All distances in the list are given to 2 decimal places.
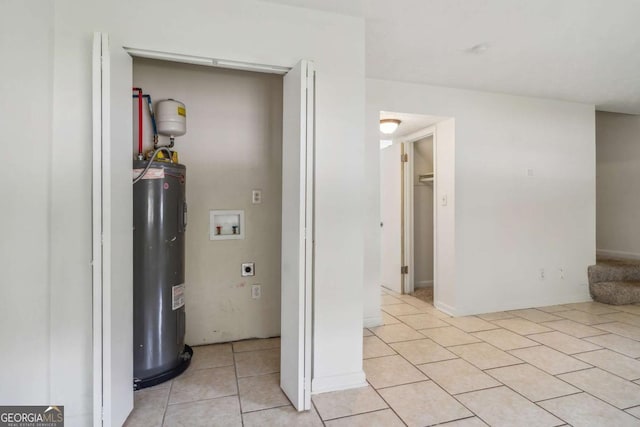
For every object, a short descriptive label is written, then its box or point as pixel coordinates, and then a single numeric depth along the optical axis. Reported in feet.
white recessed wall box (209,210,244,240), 9.68
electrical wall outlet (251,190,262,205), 10.03
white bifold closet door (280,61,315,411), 6.44
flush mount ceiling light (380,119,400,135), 12.46
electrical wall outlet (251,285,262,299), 9.98
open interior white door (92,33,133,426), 5.42
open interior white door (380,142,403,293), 15.28
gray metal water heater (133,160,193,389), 7.43
